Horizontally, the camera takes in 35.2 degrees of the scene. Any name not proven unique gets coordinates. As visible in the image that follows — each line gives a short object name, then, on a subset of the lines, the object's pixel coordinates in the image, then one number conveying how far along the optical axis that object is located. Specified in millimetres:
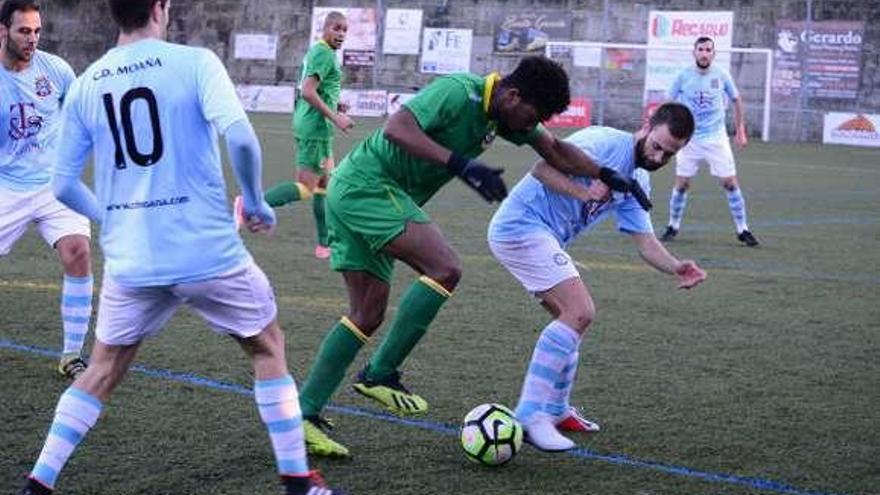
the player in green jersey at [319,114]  12586
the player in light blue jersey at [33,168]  7262
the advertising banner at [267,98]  38312
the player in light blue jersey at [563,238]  6062
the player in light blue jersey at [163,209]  4570
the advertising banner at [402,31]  37344
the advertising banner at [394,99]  36281
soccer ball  5672
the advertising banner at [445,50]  36781
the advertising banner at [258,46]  38844
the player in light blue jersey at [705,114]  14961
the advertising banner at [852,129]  31938
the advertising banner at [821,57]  32719
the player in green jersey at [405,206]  5742
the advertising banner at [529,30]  35688
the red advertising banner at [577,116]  34000
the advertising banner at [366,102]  36844
